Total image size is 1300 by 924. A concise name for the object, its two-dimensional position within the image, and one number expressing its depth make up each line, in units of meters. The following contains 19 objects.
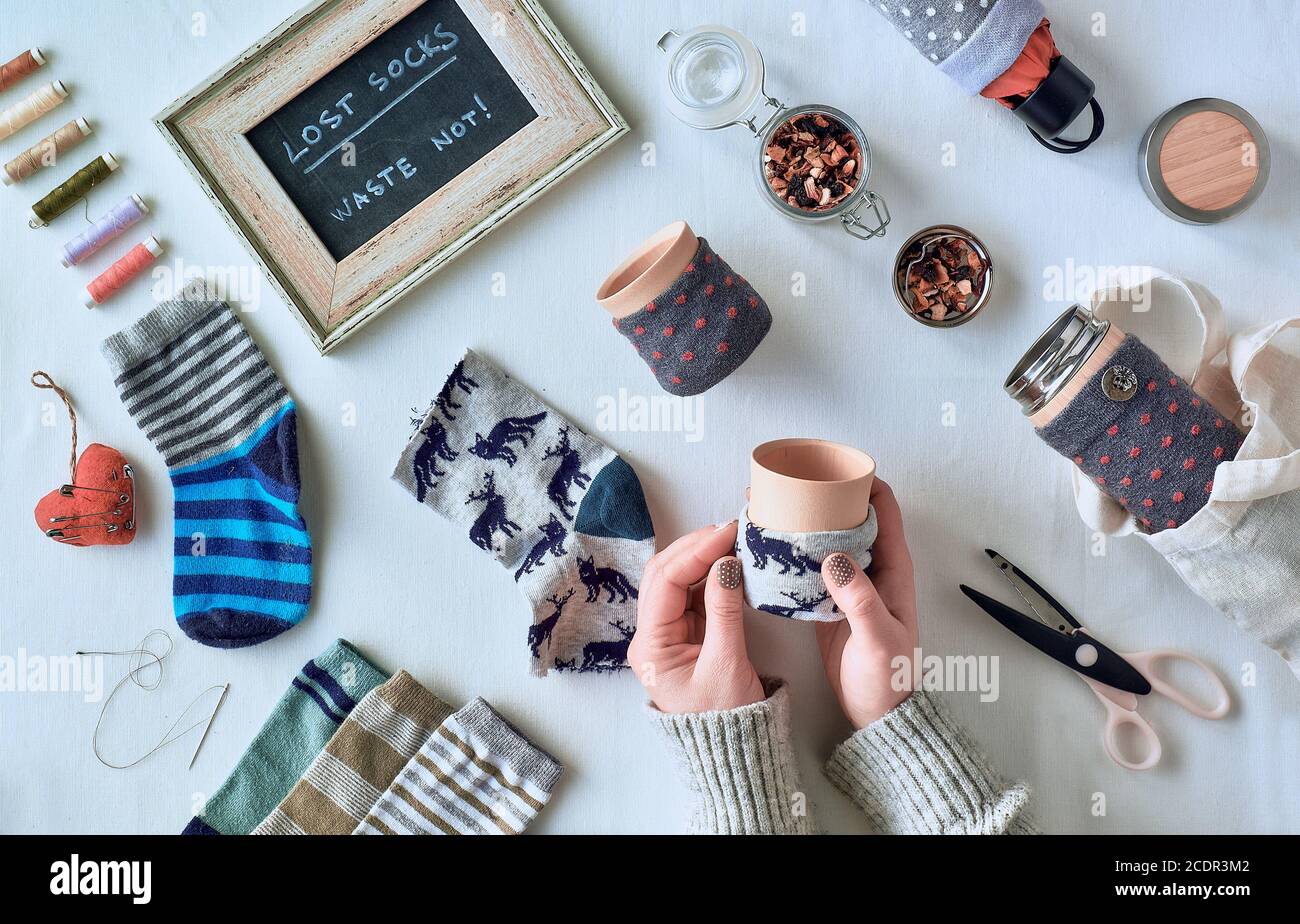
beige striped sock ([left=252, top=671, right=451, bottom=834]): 0.90
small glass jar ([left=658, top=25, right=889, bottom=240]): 0.85
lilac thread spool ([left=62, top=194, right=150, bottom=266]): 0.92
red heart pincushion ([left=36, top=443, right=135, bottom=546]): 0.91
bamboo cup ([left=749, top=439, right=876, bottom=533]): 0.73
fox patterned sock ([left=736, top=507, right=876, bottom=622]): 0.75
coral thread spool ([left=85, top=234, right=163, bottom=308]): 0.92
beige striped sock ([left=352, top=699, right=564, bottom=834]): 0.90
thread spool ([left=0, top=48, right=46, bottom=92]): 0.91
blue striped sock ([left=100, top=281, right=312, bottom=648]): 0.92
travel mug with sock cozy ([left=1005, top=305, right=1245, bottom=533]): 0.77
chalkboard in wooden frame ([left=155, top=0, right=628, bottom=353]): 0.88
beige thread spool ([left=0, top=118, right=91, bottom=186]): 0.91
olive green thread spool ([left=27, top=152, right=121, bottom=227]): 0.91
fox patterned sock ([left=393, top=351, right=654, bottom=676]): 0.91
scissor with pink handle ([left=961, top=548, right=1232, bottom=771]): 0.86
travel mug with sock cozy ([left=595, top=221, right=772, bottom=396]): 0.79
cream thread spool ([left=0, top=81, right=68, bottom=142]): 0.91
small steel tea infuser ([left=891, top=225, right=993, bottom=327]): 0.86
